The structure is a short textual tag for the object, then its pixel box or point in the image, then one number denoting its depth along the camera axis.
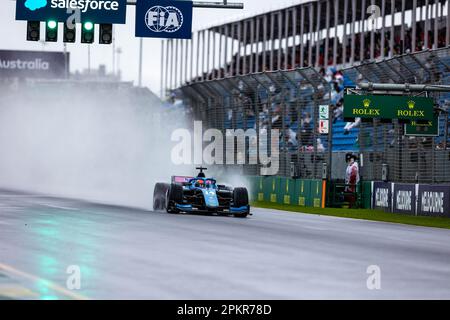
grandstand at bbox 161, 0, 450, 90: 42.22
